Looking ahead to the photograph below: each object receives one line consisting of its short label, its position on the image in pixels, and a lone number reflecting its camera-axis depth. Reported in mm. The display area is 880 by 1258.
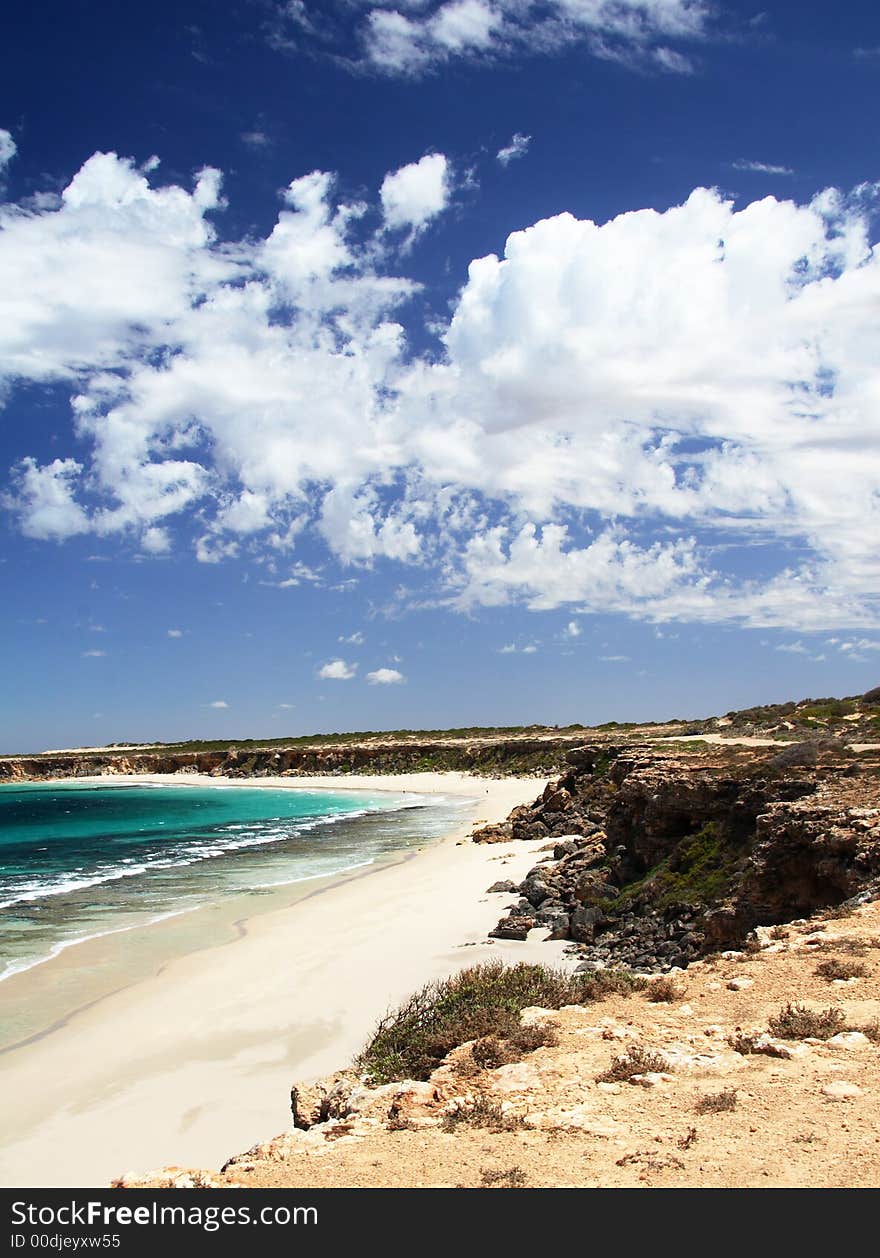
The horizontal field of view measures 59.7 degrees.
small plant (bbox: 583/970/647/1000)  10023
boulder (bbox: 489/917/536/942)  18719
